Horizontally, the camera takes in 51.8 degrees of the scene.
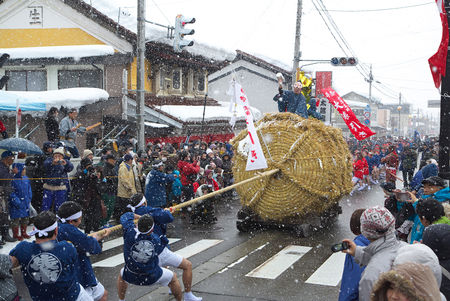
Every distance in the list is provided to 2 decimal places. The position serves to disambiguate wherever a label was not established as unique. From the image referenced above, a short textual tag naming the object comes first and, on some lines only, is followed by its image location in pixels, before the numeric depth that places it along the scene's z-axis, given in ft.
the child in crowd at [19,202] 28.81
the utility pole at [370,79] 140.03
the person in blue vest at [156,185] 32.32
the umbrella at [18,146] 28.91
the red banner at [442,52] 19.30
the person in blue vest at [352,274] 13.76
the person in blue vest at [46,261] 13.41
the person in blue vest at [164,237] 19.20
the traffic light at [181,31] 47.14
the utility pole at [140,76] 47.11
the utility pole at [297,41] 66.28
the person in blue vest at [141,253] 17.52
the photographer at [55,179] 30.04
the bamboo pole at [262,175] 29.33
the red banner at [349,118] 39.91
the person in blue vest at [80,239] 15.76
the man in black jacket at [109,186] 34.04
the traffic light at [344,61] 69.21
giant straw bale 30.48
